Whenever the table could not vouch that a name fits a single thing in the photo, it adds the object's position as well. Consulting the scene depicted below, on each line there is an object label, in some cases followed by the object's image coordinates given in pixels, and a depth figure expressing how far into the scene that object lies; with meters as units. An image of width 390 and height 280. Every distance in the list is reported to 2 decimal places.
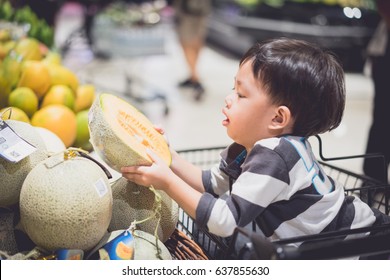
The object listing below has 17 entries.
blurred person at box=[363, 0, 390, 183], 2.41
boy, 1.03
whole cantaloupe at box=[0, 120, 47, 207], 1.09
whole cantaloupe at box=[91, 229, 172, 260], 1.07
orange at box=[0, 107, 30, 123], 1.58
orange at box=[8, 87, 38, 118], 1.83
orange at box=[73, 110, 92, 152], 2.02
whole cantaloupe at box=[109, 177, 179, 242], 1.16
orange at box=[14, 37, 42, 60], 2.26
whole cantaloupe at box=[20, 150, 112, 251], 0.98
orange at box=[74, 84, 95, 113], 2.15
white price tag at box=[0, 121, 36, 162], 1.04
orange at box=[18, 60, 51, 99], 1.93
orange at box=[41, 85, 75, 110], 1.96
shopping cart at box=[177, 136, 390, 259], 0.80
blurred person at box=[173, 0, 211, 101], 4.53
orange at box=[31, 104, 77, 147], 1.79
